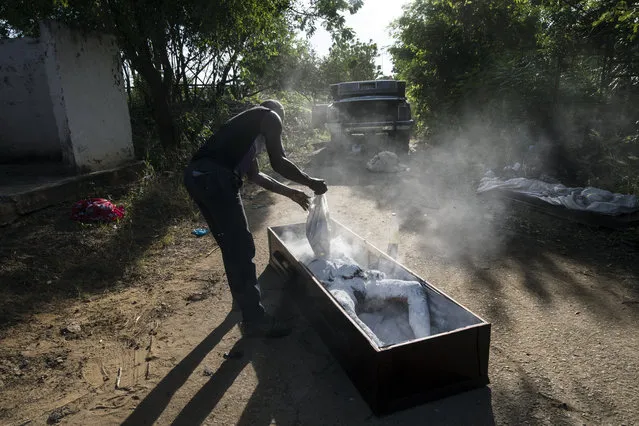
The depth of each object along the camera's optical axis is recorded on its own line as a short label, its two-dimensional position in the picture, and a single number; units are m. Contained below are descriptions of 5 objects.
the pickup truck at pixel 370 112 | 10.73
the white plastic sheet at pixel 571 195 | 4.85
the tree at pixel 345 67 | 28.86
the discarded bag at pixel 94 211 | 4.95
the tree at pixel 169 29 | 5.47
